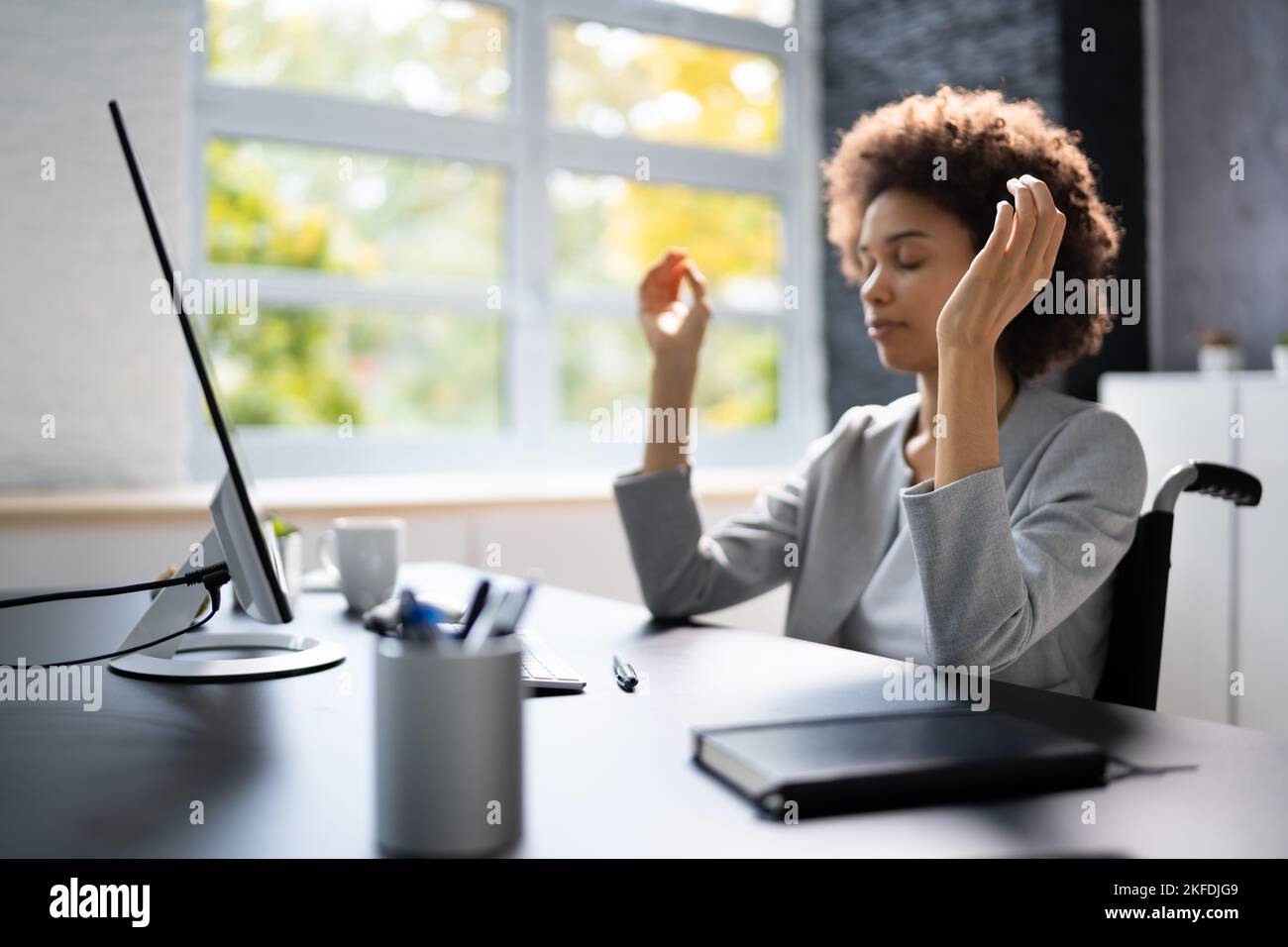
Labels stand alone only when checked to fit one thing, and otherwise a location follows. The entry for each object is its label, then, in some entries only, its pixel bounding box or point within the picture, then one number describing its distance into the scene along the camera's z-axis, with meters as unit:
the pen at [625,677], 1.05
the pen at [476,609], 0.68
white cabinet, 2.86
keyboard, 1.04
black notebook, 0.69
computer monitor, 0.96
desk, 0.65
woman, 1.12
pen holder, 0.62
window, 3.35
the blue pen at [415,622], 0.63
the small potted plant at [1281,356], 3.12
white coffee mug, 1.55
